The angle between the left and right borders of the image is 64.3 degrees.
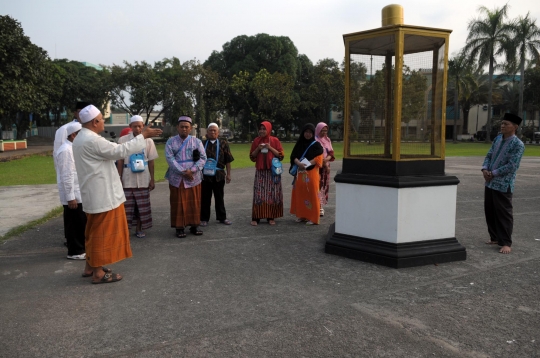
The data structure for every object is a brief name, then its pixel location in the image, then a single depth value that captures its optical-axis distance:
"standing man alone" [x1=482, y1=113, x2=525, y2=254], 5.26
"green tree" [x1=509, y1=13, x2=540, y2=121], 35.53
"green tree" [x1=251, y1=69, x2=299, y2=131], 39.16
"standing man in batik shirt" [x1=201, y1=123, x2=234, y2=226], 6.79
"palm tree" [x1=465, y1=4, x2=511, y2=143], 36.38
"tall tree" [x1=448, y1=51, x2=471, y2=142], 39.10
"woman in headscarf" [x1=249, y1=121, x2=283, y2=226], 6.86
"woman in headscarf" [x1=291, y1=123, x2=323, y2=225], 6.75
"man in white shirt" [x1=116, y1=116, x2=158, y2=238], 5.86
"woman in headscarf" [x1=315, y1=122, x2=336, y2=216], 7.42
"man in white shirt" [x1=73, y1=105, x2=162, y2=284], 4.04
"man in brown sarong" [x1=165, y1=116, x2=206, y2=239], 6.03
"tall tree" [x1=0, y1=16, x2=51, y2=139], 21.86
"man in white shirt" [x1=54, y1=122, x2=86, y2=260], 4.89
